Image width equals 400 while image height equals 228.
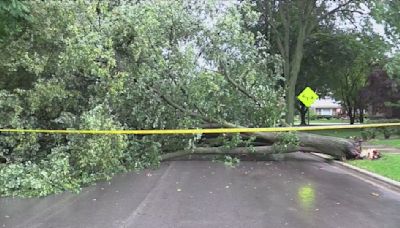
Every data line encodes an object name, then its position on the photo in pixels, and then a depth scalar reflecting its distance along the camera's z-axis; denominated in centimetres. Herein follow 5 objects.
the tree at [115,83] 1030
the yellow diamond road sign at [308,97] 2064
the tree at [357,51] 2575
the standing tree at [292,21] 2603
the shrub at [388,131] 2095
